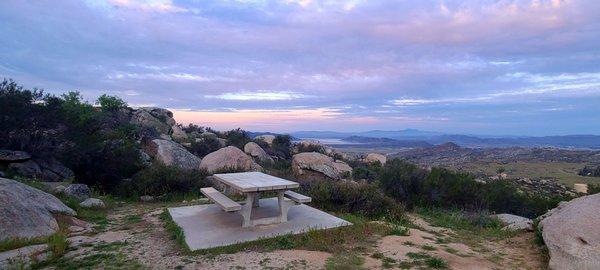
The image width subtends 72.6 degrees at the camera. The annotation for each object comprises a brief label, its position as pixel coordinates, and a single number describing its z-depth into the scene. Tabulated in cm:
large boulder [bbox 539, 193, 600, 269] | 521
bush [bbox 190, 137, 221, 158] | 1958
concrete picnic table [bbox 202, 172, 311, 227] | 714
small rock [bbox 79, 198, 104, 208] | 905
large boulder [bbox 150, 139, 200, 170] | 1549
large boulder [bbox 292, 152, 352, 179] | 1612
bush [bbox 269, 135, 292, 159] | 2220
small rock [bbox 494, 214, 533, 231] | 769
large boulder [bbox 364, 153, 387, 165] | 2423
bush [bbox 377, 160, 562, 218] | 1127
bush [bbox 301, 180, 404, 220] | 890
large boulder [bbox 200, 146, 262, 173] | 1470
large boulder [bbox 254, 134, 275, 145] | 2498
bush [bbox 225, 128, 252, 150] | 2217
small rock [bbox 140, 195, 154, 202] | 1072
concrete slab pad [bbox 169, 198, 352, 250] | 652
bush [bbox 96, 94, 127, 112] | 2470
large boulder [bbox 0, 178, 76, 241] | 630
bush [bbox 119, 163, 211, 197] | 1105
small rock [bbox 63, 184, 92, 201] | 941
